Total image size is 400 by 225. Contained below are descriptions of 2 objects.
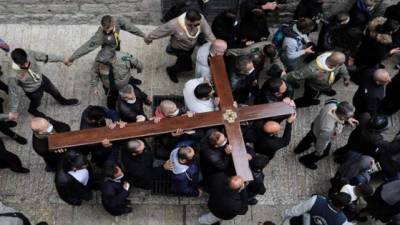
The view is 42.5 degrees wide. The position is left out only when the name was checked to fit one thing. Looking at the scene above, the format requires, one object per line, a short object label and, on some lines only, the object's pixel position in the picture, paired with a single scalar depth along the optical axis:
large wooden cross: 6.09
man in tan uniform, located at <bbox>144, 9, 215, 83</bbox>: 6.84
